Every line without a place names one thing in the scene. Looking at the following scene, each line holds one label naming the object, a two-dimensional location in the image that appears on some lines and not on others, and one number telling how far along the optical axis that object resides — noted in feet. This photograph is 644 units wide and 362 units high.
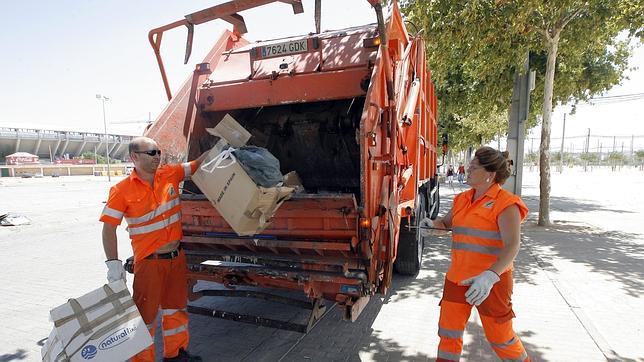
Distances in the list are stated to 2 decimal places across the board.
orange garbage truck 8.38
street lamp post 106.55
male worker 7.95
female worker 6.64
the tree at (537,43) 21.68
